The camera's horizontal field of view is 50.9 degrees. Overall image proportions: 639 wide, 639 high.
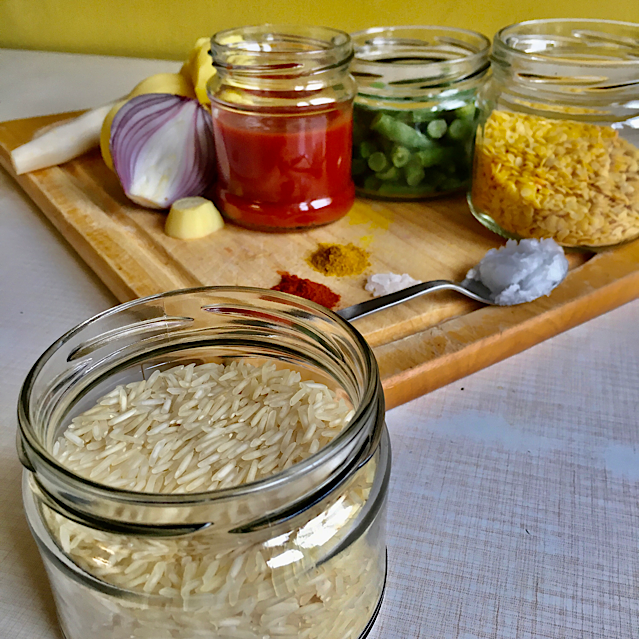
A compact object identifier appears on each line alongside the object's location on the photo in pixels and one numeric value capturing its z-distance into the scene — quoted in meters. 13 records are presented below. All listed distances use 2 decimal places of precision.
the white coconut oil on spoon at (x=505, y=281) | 0.25
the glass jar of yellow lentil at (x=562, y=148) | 0.28
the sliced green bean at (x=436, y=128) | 0.32
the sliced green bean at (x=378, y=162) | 0.33
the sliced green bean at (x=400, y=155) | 0.32
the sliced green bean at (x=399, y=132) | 0.32
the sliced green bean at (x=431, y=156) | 0.33
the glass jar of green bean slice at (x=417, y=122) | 0.32
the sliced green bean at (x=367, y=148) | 0.33
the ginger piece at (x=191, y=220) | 0.31
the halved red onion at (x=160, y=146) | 0.33
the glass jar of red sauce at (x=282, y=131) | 0.30
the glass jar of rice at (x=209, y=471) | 0.12
